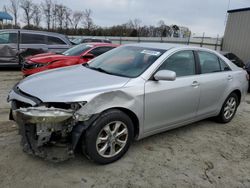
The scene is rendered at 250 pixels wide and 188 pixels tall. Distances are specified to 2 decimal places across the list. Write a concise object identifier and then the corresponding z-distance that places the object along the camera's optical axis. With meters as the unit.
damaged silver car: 2.12
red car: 5.20
